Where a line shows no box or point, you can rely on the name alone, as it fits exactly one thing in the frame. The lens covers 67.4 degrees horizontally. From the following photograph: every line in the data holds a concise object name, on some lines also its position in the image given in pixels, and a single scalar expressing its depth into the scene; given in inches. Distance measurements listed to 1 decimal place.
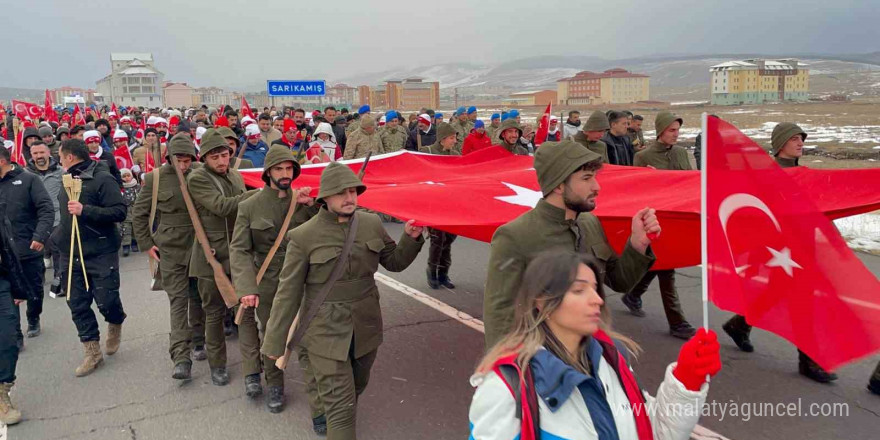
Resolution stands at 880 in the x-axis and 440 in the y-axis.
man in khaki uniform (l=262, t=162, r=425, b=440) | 156.5
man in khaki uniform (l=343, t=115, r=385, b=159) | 471.8
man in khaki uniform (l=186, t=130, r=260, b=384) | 213.9
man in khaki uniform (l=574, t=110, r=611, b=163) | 278.1
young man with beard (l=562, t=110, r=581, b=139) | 542.9
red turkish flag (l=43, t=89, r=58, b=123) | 810.8
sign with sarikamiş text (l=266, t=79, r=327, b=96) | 820.0
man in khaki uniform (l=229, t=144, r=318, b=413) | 193.0
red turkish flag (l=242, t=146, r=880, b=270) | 155.5
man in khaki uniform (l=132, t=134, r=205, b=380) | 225.1
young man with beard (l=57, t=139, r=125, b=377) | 226.4
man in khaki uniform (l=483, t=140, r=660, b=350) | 127.6
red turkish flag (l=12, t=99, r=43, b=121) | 623.5
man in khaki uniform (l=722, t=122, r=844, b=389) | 210.8
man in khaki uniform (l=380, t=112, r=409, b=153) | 524.3
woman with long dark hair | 79.4
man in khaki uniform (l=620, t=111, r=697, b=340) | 263.4
